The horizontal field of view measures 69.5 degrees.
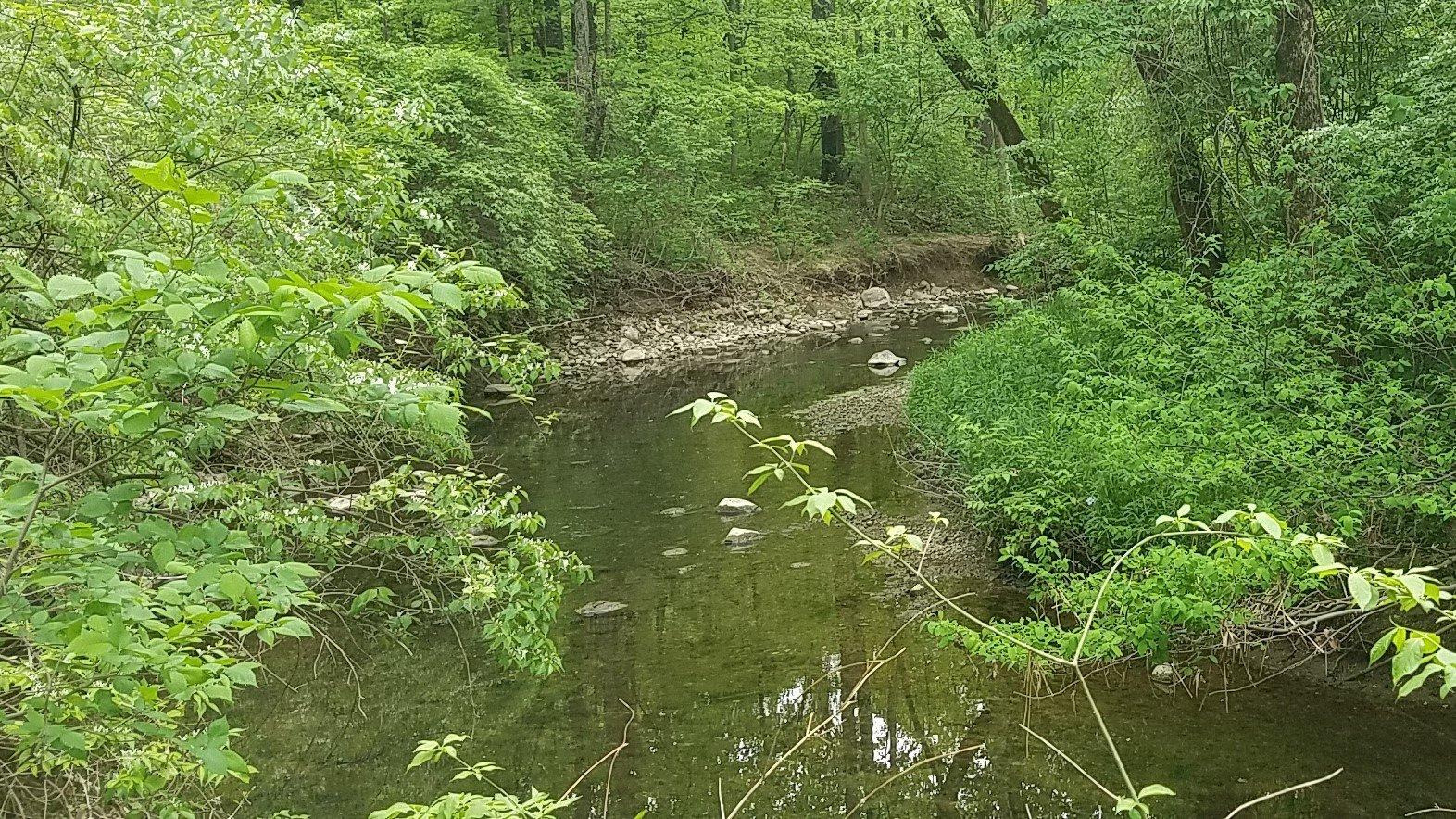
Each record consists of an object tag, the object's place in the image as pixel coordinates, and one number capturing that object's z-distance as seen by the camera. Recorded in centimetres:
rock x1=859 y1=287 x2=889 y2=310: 2303
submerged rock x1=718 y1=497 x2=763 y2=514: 1022
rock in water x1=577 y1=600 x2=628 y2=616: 809
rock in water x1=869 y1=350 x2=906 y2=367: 1655
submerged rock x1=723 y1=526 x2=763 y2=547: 936
